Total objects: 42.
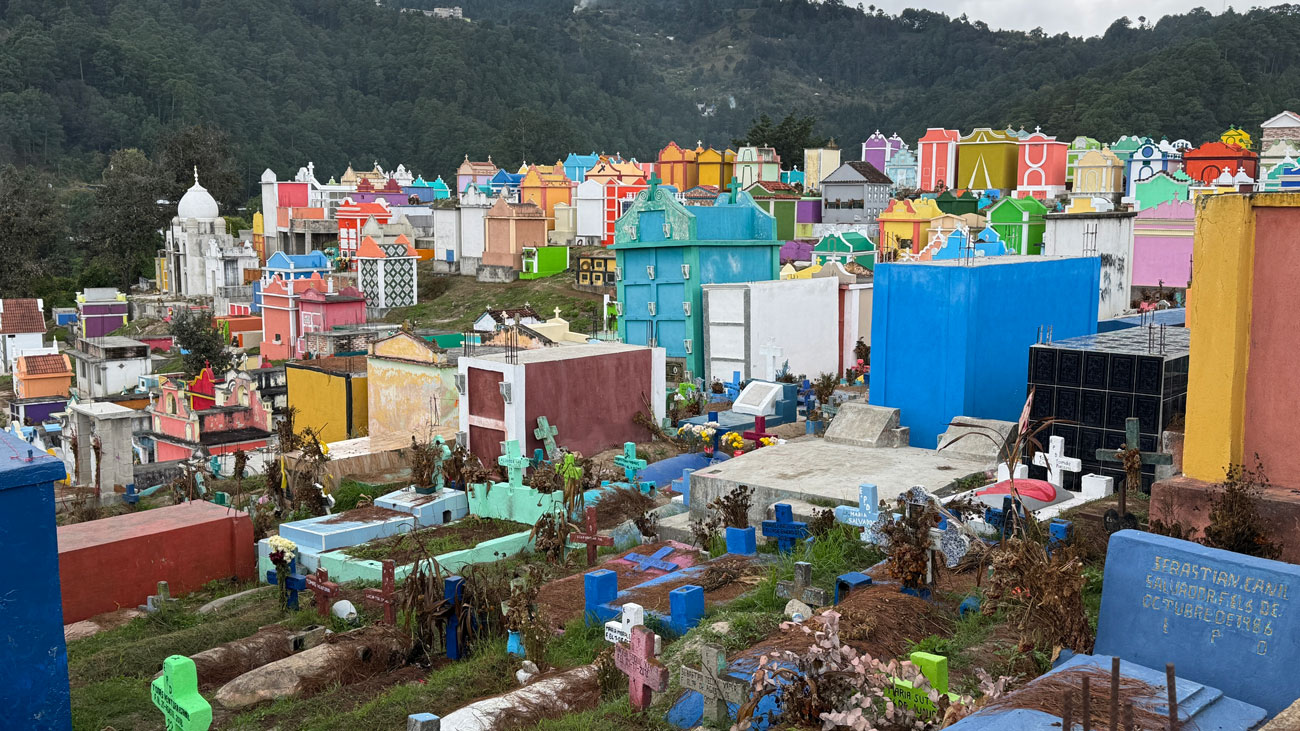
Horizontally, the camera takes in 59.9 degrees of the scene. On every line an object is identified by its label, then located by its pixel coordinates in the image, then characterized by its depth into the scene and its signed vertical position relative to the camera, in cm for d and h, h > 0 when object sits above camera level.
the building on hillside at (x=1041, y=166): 4841 +220
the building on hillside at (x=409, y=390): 1978 -310
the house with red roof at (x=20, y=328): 4409 -427
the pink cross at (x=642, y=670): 731 -293
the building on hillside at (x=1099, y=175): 4594 +172
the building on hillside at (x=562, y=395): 1711 -279
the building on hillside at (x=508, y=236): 4528 -74
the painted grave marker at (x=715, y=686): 685 -283
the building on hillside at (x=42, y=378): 3647 -517
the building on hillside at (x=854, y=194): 4766 +100
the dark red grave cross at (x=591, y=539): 1213 -348
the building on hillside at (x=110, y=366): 3670 -484
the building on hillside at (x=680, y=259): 2416 -92
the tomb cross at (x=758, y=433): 1723 -335
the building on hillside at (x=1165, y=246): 3042 -78
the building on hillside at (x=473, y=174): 6322 +248
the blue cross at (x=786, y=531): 1068 -297
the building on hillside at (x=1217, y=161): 4309 +217
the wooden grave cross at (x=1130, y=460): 932 -238
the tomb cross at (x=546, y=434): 1692 -322
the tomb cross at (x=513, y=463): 1471 -324
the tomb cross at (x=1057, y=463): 1191 -258
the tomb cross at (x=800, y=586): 877 -286
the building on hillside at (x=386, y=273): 4375 -215
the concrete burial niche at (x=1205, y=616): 605 -222
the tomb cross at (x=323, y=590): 1104 -363
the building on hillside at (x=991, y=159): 4988 +257
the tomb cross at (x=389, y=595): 1014 -341
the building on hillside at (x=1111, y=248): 2431 -67
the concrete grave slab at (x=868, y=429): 1512 -284
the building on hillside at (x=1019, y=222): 3666 -16
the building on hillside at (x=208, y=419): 2469 -447
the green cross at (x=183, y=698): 729 -312
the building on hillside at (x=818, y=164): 5556 +265
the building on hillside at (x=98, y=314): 4622 -395
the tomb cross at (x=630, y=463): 1633 -356
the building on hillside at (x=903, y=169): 5466 +234
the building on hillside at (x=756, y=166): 5425 +248
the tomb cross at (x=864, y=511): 1038 -271
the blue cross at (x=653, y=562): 1117 -345
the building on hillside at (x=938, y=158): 5142 +271
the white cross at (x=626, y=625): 775 -279
